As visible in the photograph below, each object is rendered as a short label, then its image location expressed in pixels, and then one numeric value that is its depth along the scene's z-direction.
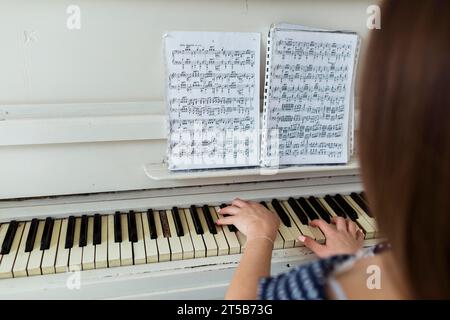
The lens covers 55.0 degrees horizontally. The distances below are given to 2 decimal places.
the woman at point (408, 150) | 0.49
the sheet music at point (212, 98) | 1.20
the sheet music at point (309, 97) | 1.25
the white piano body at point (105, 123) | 1.11
